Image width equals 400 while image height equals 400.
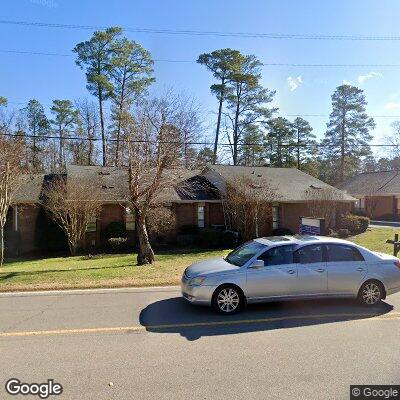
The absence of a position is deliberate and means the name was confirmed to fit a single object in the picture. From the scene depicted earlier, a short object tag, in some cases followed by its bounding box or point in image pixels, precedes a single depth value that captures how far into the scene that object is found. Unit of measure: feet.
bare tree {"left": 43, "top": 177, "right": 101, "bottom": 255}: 63.31
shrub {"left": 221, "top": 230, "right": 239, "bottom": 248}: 68.23
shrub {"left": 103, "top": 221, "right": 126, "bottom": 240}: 70.95
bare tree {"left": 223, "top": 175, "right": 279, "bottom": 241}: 67.87
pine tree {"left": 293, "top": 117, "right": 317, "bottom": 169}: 181.98
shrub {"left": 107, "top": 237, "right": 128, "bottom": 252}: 67.46
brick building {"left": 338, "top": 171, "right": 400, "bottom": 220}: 120.78
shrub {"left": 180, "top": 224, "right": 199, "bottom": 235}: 75.27
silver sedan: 23.61
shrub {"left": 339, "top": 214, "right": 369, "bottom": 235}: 79.66
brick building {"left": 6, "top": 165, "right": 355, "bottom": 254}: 70.23
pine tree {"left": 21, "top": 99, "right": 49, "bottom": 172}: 134.00
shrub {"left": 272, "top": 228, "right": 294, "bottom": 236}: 75.41
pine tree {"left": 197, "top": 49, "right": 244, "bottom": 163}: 124.47
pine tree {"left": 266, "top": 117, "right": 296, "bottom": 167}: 166.50
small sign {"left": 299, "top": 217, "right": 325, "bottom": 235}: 42.16
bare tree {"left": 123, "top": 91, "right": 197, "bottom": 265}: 46.88
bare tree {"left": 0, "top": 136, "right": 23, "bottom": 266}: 49.73
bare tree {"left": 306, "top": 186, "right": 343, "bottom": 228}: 77.05
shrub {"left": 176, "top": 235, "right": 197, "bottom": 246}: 71.89
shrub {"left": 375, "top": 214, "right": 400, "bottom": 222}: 118.17
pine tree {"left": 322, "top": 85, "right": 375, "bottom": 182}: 172.24
